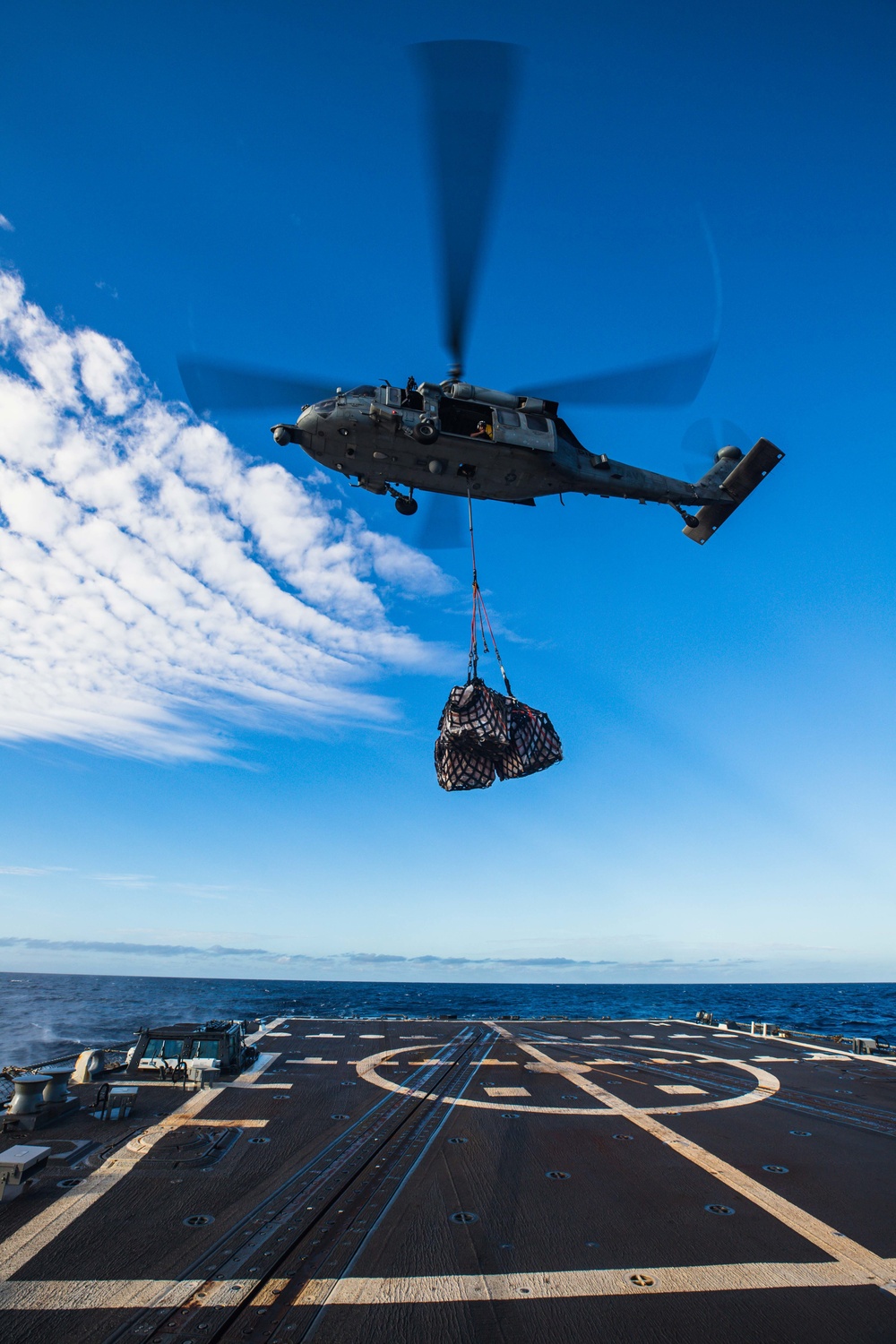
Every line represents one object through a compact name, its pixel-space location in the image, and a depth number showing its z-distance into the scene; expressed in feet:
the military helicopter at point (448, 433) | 55.57
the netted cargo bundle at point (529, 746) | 52.65
